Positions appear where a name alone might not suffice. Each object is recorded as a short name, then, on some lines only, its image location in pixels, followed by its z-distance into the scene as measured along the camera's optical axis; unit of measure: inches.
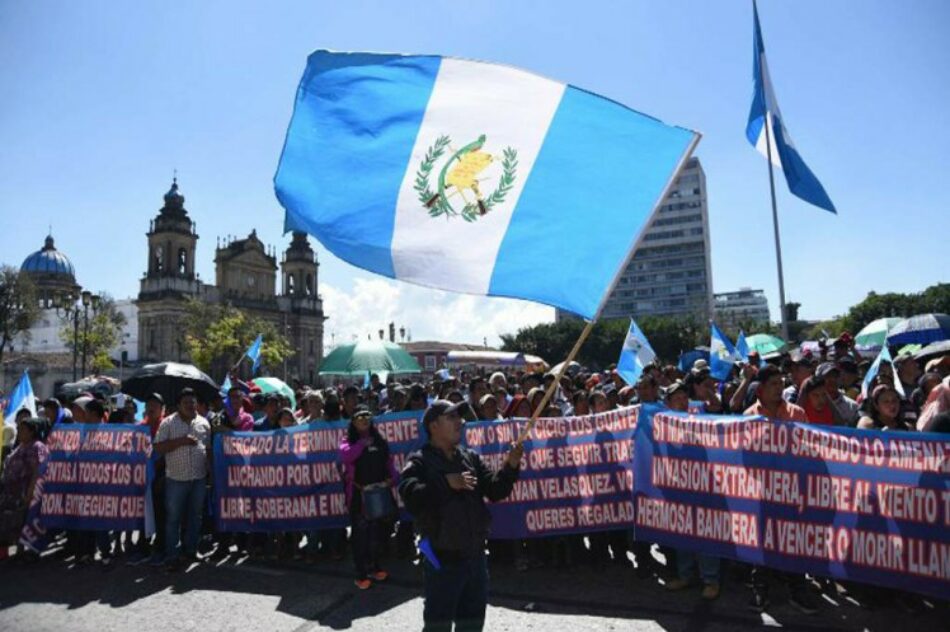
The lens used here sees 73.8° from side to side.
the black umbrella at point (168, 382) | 343.0
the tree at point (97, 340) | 2062.0
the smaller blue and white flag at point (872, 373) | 325.5
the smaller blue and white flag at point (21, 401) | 382.0
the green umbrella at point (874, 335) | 682.2
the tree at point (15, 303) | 1850.4
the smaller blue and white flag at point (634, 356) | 477.7
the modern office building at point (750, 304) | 7504.9
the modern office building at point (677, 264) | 4985.2
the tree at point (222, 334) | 2432.3
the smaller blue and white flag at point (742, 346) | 637.3
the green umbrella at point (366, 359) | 575.8
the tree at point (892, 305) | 2824.8
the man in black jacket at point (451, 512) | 141.5
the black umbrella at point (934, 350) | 308.7
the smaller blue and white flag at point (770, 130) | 372.5
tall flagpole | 411.8
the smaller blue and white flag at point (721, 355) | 529.3
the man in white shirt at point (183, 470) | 269.7
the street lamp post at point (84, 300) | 1316.4
